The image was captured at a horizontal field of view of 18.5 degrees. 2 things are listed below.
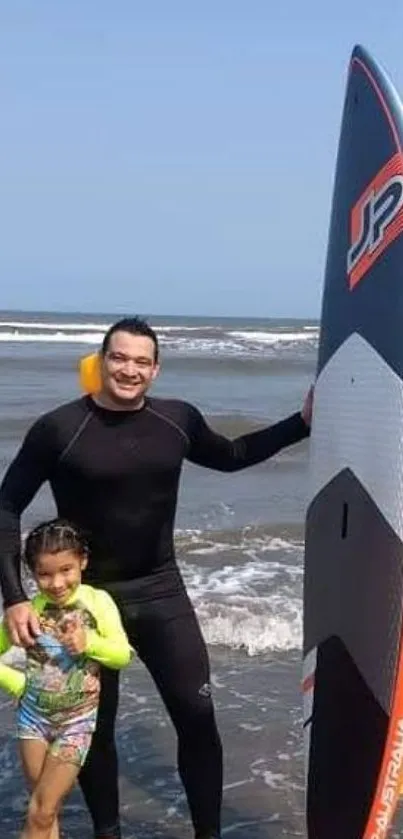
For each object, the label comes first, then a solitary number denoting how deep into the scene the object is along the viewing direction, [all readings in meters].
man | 3.45
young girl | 3.27
